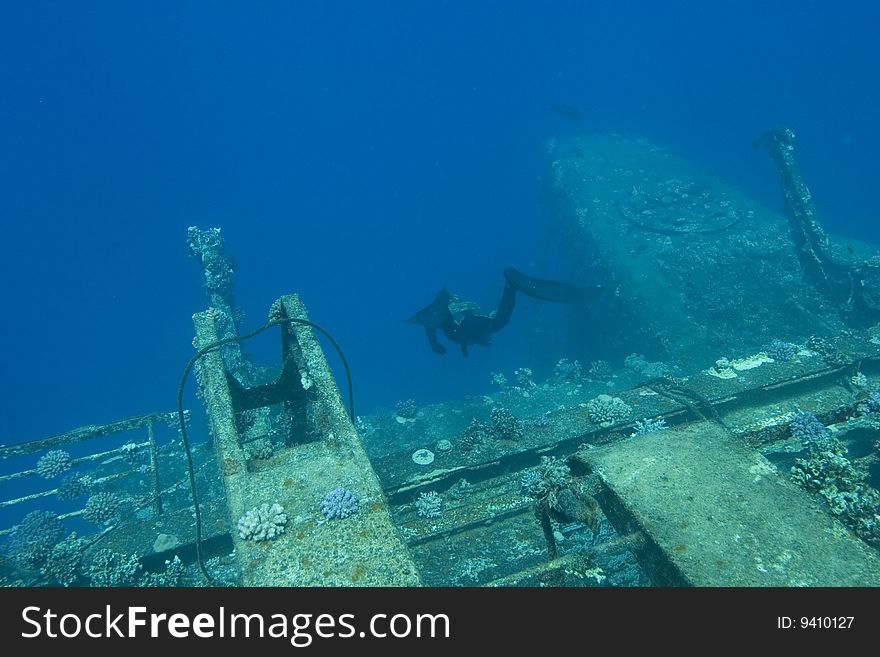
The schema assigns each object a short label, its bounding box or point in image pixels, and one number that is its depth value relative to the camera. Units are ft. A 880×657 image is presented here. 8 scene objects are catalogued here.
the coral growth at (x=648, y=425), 19.44
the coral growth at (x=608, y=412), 20.25
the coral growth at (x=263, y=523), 9.29
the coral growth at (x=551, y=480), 10.41
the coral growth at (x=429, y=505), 17.62
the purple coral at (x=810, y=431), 14.45
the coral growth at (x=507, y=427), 20.35
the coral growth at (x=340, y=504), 9.71
